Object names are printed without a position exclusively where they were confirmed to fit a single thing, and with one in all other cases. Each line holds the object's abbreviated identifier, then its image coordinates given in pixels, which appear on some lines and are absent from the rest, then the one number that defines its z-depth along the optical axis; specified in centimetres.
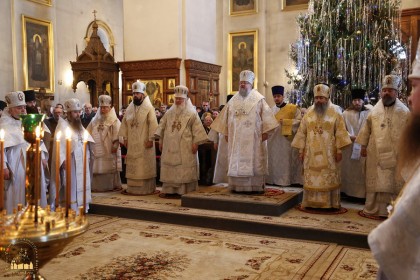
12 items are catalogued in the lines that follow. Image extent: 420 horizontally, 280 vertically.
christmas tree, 1064
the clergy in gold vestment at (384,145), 615
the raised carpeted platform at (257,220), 566
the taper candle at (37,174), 216
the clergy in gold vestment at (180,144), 788
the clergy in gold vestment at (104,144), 871
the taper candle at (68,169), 225
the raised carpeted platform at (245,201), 660
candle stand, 201
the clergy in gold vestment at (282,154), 826
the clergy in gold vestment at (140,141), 829
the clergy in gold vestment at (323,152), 661
